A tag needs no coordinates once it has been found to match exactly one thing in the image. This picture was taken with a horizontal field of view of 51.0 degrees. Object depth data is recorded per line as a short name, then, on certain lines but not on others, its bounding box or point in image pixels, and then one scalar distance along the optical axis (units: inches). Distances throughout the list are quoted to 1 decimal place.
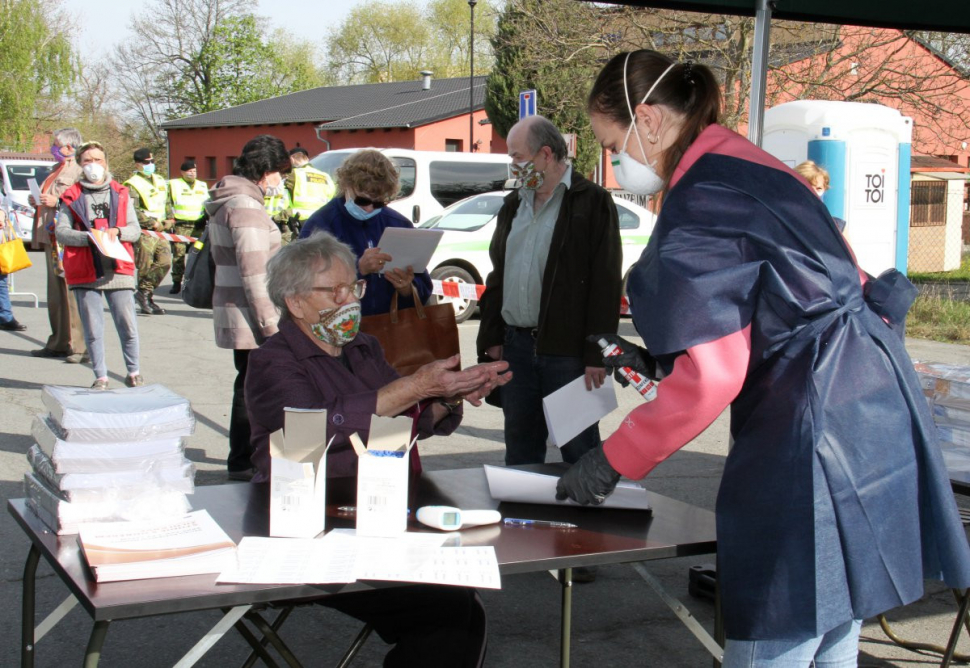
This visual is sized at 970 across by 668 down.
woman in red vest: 283.1
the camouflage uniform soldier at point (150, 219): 480.7
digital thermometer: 96.7
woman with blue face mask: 186.9
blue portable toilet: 421.4
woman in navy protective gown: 74.2
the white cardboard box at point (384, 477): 89.4
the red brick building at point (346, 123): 1368.1
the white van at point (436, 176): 557.6
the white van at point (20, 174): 828.0
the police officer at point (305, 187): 482.6
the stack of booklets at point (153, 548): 82.0
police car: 478.0
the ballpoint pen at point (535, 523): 100.7
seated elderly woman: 102.0
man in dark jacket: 160.2
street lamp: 1054.1
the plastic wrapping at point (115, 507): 90.8
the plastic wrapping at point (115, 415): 91.4
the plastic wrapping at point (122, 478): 90.4
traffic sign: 412.5
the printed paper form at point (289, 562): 82.7
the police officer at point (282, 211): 463.0
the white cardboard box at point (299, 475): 88.0
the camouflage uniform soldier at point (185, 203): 527.5
